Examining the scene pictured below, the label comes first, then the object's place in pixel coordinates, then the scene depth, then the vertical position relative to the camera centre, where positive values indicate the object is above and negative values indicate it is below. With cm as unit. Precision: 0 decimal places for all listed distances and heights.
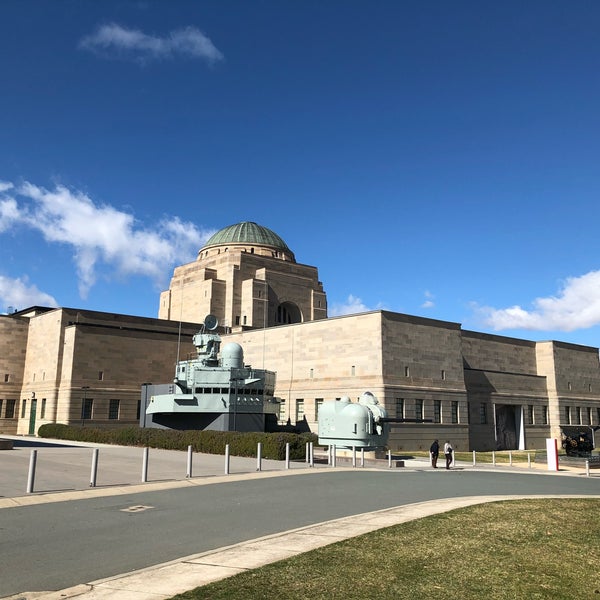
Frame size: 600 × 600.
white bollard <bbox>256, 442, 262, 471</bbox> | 2158 -188
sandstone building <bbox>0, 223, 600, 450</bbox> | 4450 +424
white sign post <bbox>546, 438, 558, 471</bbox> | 3008 -187
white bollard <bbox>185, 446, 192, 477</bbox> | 1850 -178
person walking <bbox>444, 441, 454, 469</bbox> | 2781 -179
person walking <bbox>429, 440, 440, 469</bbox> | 2809 -171
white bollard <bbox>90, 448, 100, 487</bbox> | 1551 -177
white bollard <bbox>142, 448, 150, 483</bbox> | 1708 -174
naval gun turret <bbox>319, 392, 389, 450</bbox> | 3312 -69
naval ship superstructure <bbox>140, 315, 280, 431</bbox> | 4031 +74
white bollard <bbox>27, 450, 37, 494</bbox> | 1390 -169
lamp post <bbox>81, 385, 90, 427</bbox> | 5191 +49
